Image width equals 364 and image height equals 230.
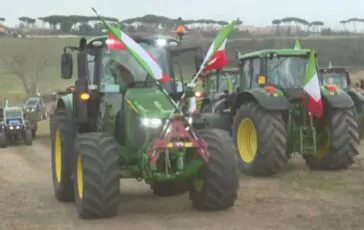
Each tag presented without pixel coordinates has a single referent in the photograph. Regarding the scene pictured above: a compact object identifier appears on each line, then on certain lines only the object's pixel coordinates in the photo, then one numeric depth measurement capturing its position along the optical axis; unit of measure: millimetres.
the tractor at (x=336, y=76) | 19386
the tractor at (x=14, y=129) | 24922
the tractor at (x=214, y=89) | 14227
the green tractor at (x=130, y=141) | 8258
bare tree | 63062
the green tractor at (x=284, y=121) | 11812
